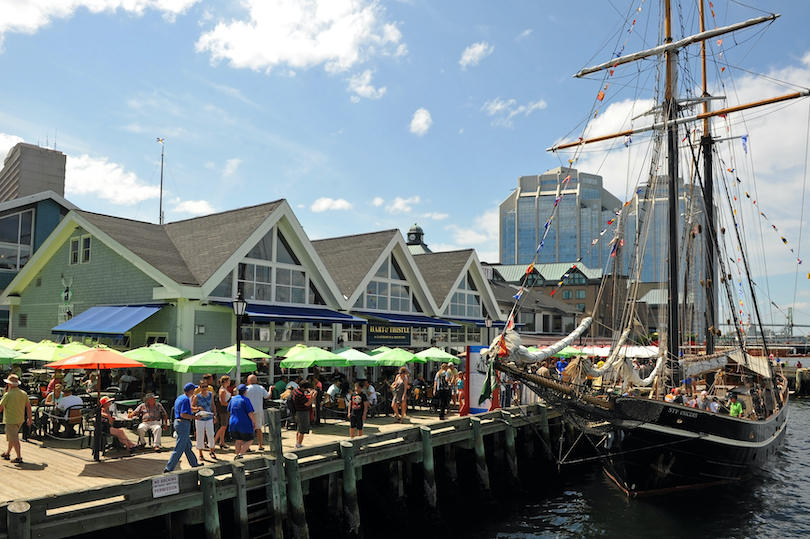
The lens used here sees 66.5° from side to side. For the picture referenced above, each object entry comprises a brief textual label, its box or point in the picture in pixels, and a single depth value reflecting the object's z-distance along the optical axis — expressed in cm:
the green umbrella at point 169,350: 1823
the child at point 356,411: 1548
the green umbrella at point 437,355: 2261
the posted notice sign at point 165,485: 980
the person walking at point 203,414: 1302
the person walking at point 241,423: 1297
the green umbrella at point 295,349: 1964
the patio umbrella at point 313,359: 1839
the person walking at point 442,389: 2019
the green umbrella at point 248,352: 1816
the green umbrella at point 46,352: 1641
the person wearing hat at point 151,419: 1395
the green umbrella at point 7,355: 1733
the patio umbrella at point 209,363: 1574
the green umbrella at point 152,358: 1631
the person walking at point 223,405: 1450
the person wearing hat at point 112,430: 1328
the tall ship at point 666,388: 1689
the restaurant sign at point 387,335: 2809
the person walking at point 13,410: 1221
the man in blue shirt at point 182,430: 1152
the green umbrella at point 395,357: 2028
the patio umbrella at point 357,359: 1969
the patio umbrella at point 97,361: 1288
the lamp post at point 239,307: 1613
